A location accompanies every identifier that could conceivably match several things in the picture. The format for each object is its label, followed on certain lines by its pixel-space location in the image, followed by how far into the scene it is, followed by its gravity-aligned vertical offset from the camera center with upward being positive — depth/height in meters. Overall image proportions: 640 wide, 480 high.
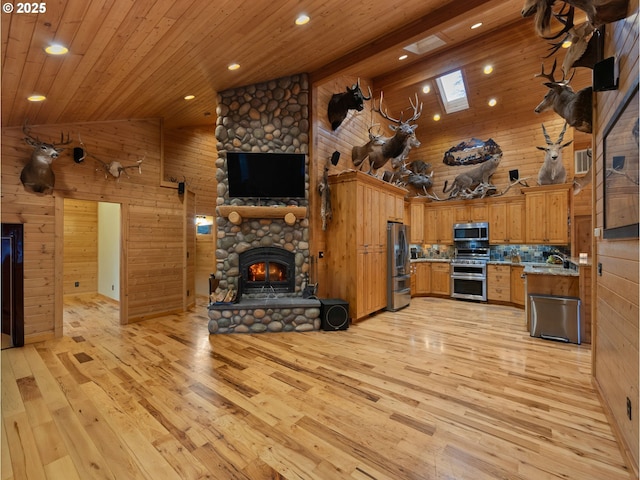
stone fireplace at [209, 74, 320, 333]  4.58 +0.58
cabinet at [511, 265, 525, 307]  5.77 -0.92
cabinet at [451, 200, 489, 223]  6.72 +0.67
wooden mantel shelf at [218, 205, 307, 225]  4.37 +0.43
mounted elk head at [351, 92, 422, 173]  4.96 +1.72
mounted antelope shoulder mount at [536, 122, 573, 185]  5.73 +1.50
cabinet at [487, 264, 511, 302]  6.02 -0.90
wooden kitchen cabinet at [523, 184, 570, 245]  5.68 +0.52
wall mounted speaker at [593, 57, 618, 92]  1.91 +1.10
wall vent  6.34 +1.71
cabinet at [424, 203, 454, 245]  7.16 +0.41
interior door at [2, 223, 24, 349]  3.79 -0.59
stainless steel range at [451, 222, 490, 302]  6.33 -0.48
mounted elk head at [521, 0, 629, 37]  1.74 +1.41
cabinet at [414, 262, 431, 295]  7.05 -0.92
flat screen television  4.47 +1.03
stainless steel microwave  6.63 +0.21
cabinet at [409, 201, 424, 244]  7.42 +0.46
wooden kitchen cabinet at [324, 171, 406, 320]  4.69 -0.05
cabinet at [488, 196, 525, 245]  6.23 +0.42
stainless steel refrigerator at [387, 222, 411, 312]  5.44 -0.52
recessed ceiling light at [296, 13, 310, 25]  3.03 +2.35
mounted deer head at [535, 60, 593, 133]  2.67 +1.34
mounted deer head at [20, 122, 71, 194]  3.83 +1.02
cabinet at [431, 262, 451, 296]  6.81 -0.91
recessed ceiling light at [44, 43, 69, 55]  2.23 +1.51
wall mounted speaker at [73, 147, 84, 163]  4.33 +1.30
